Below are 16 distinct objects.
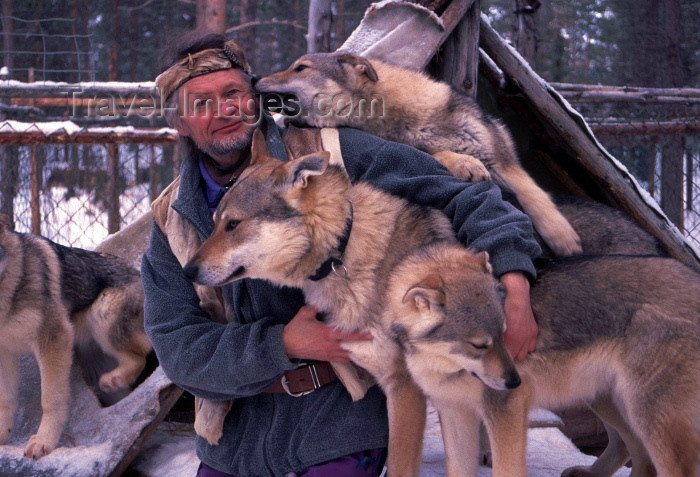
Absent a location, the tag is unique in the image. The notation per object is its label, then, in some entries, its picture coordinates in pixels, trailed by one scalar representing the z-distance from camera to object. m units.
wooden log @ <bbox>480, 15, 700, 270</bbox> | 3.99
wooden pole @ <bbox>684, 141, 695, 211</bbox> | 8.85
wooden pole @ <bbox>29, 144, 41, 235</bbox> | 7.53
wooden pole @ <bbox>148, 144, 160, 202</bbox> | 8.88
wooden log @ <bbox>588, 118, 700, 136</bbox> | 6.48
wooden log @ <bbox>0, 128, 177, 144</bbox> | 5.59
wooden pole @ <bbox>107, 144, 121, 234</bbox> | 7.61
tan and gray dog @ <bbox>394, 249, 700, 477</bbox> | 2.59
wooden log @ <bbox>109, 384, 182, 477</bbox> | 3.89
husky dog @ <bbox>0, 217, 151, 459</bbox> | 4.24
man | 2.82
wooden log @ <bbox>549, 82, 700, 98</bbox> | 7.15
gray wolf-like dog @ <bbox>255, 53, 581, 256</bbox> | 3.47
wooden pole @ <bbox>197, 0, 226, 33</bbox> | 10.77
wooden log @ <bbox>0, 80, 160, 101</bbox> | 5.85
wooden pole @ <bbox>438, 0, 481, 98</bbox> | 4.47
